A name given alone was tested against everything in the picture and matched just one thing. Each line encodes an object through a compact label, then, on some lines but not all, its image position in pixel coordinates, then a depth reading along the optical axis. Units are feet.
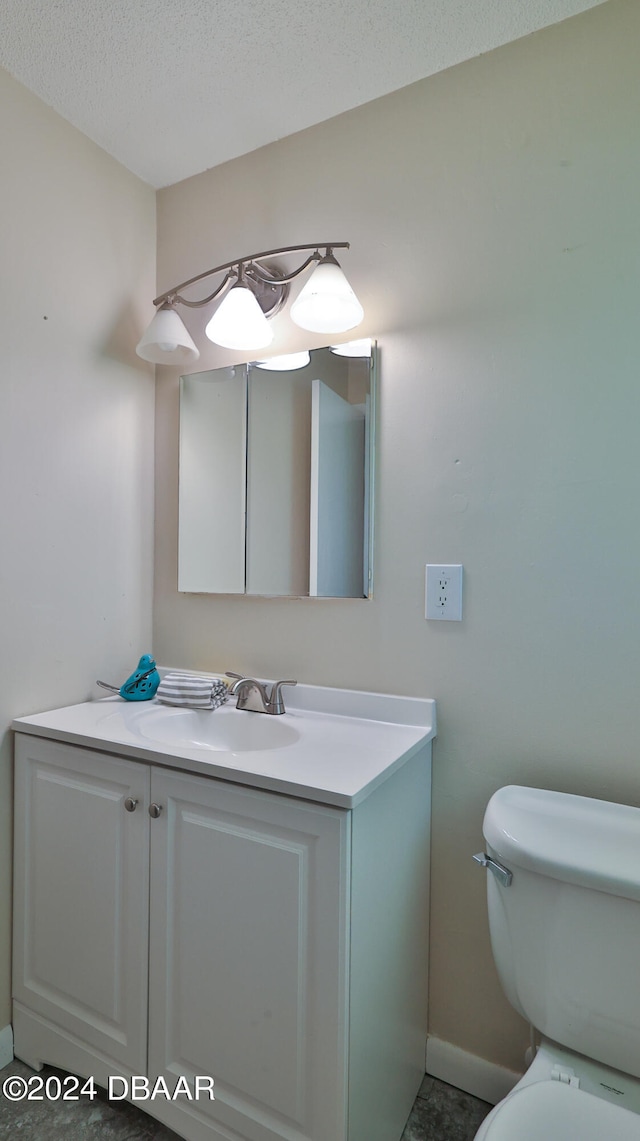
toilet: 2.62
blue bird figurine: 5.04
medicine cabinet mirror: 4.56
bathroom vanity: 3.08
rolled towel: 4.78
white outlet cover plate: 4.16
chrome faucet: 4.66
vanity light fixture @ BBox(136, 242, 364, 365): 4.26
